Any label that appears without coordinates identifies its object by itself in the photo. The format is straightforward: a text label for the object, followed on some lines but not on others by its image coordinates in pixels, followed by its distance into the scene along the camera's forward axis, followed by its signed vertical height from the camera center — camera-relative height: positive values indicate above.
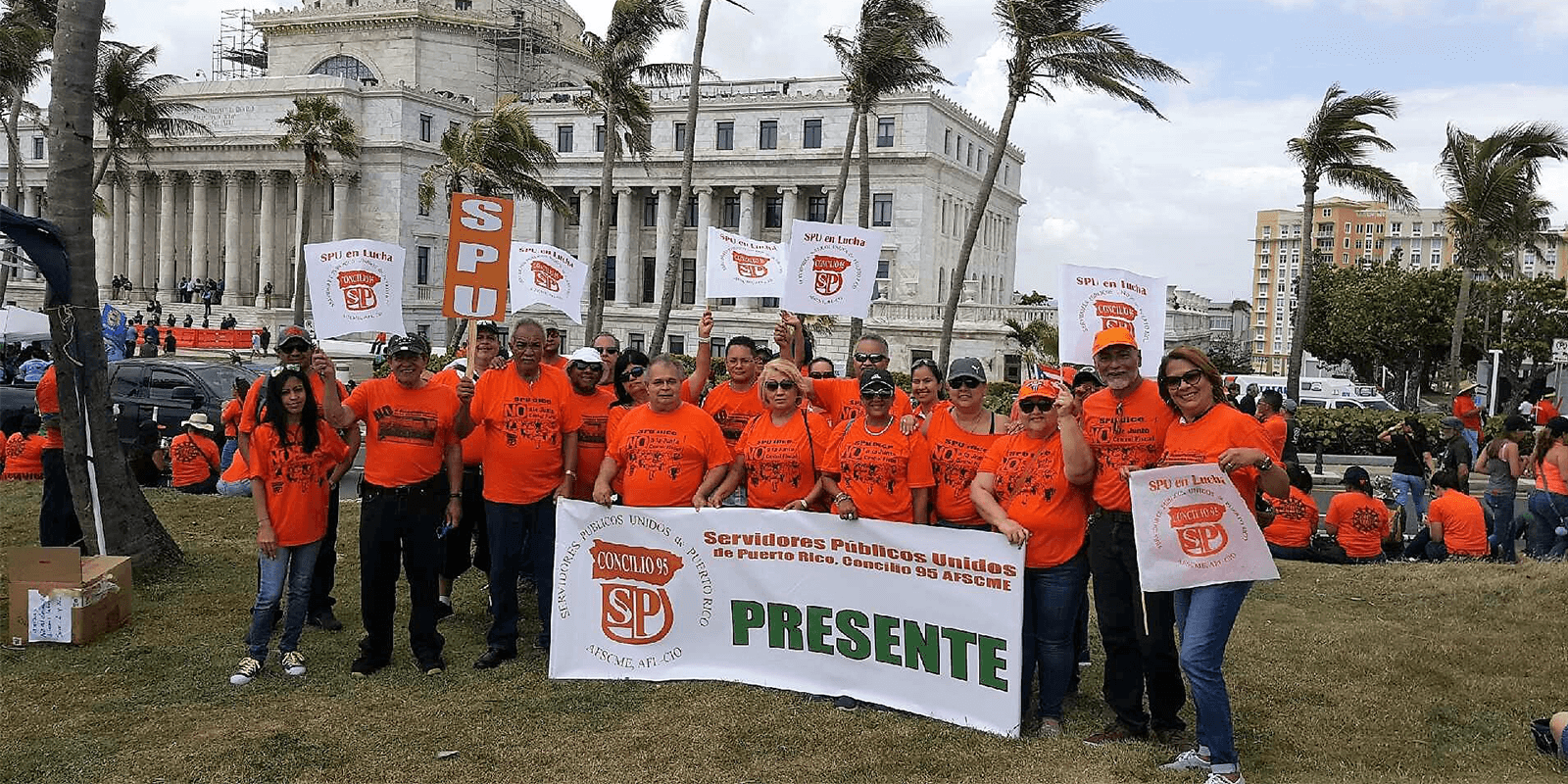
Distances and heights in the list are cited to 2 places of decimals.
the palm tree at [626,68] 30.33 +7.20
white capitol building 56.56 +8.20
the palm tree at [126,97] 38.30 +7.30
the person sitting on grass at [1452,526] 10.79 -1.50
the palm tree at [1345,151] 27.42 +5.03
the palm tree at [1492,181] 31.86 +5.06
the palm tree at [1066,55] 24.84 +6.46
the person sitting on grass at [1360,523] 10.95 -1.52
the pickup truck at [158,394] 18.62 -1.22
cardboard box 7.49 -1.80
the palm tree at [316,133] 41.44 +7.03
